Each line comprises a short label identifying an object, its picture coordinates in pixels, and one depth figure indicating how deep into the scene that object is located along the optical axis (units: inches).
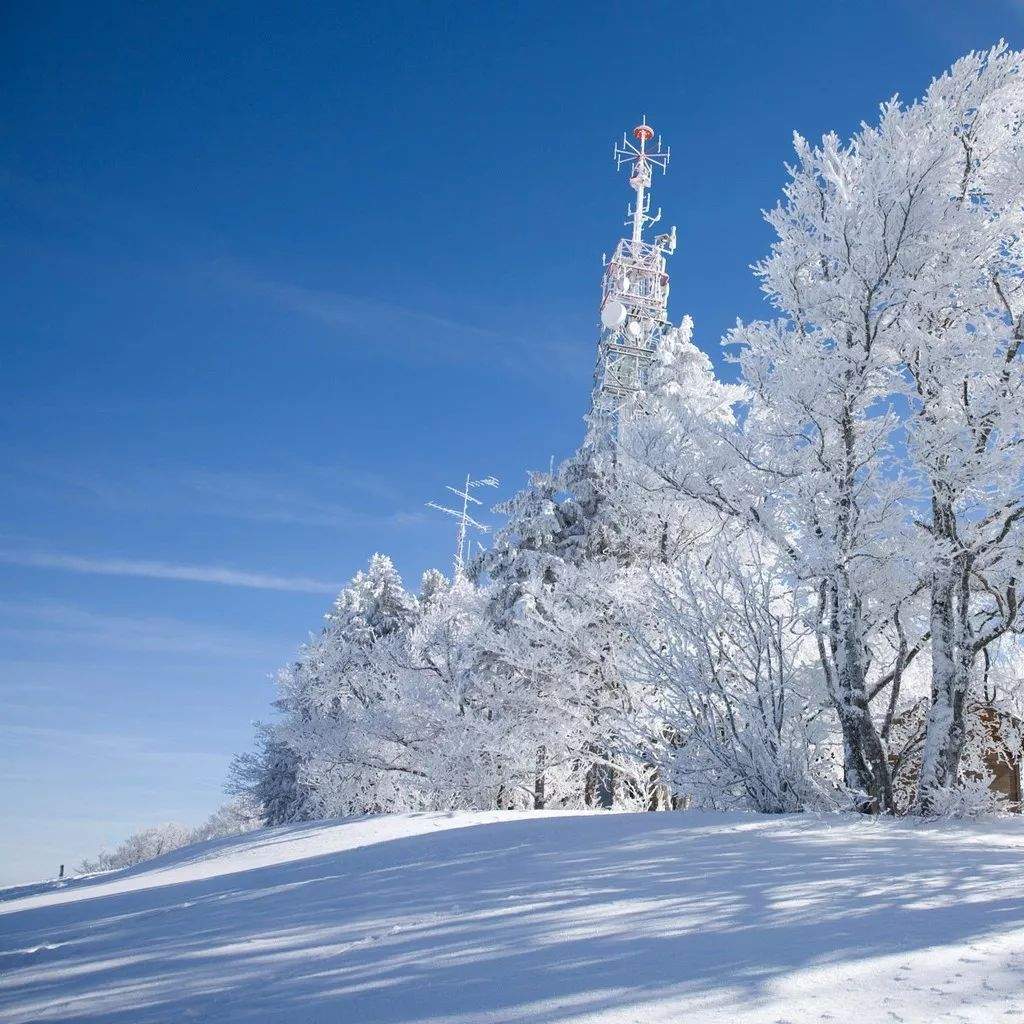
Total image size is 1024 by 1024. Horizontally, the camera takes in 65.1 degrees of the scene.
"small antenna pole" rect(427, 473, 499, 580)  1196.7
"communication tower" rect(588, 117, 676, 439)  946.1
